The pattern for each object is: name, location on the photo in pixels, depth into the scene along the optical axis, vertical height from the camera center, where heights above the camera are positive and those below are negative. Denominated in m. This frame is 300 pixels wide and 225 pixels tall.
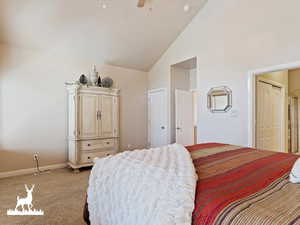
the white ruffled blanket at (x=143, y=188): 0.85 -0.44
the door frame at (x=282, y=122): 4.14 -0.23
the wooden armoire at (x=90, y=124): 3.64 -0.21
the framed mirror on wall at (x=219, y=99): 3.40 +0.29
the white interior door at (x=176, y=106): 4.70 +0.21
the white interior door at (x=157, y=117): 4.85 -0.09
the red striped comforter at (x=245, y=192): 0.69 -0.41
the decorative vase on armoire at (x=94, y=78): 4.07 +0.85
